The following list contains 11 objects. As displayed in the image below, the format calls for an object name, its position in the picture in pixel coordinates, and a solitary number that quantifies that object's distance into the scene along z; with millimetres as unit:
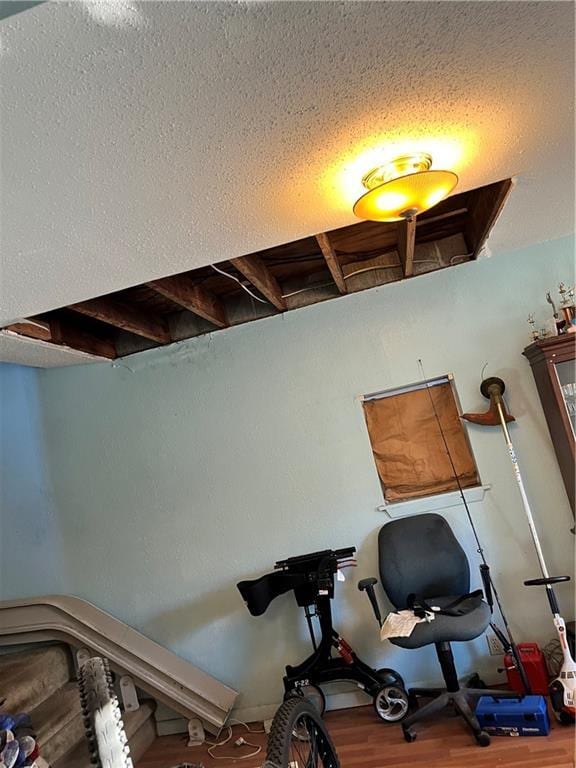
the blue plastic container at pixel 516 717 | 2645
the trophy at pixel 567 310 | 3072
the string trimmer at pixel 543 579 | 2709
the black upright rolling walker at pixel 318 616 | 3166
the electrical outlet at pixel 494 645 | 3234
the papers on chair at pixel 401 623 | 2824
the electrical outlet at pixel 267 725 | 3341
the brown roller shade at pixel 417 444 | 3471
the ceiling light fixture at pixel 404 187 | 1890
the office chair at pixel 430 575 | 2890
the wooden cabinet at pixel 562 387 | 3043
